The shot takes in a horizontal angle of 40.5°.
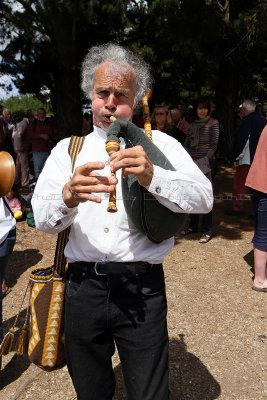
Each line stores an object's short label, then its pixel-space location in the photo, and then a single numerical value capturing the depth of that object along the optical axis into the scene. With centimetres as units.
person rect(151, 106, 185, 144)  499
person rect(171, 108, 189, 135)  632
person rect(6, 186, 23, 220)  681
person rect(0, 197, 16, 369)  269
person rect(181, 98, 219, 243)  525
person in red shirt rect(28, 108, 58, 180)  832
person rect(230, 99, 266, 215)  576
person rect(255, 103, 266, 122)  1061
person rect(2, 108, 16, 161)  820
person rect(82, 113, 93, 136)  845
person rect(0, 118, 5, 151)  668
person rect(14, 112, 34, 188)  908
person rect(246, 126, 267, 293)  366
